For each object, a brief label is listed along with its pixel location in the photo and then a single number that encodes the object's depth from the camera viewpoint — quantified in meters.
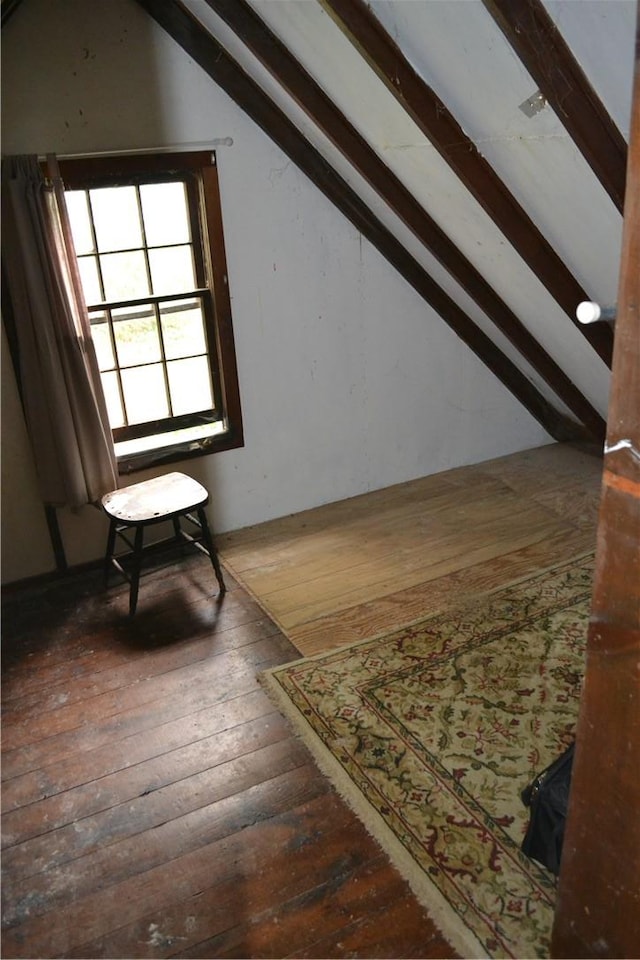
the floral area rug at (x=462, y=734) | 1.99
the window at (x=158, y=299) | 3.28
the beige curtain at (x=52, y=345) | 2.94
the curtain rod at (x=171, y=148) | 3.10
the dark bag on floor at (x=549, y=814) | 1.96
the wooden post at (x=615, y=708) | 1.26
